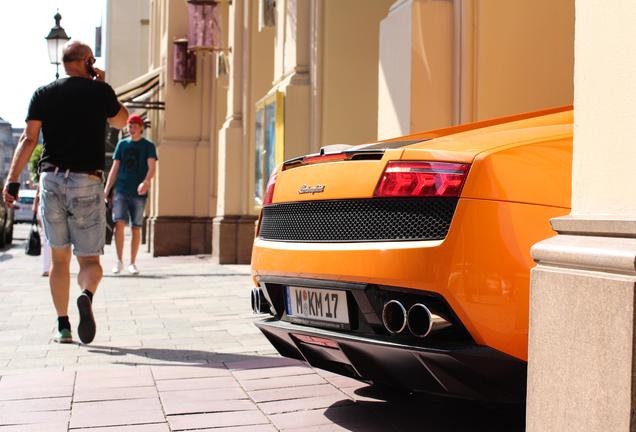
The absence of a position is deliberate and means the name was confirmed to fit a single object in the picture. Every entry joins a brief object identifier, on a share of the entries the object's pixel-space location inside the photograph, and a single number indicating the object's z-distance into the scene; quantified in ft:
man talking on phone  19.62
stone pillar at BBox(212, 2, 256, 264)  47.83
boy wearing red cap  39.06
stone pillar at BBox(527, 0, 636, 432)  8.13
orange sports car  9.96
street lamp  64.39
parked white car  131.44
